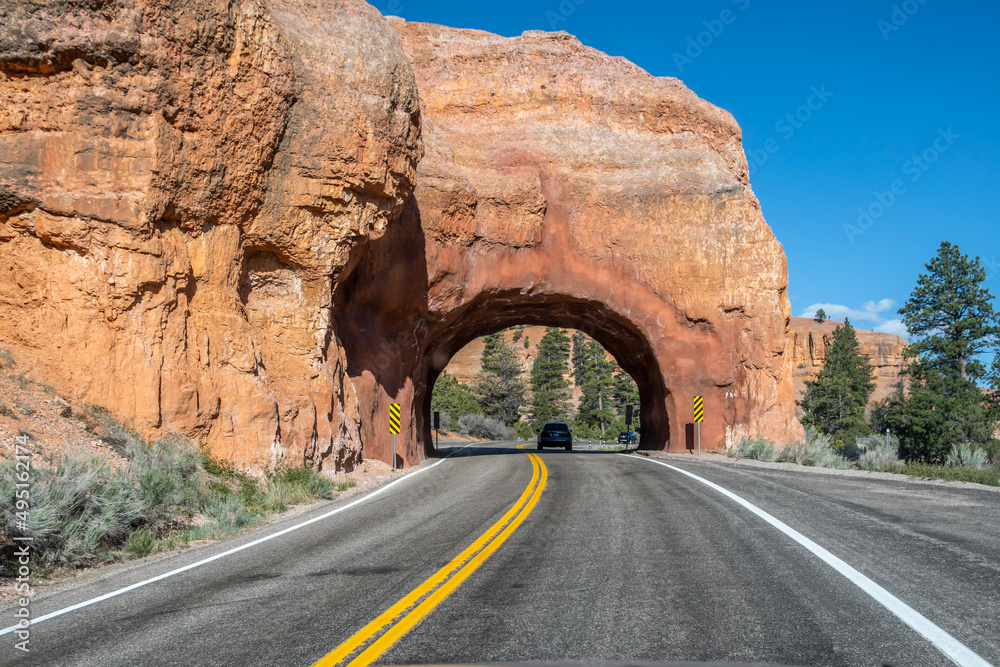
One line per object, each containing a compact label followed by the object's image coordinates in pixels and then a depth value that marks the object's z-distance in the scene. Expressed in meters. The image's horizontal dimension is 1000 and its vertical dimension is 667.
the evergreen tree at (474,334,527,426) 83.12
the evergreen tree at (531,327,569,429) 79.88
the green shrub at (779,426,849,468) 22.27
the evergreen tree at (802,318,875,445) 63.53
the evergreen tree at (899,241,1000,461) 42.12
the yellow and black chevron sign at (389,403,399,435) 21.97
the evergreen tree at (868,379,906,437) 57.57
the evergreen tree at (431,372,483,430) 67.50
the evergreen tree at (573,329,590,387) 97.25
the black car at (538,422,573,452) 38.12
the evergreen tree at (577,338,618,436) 77.62
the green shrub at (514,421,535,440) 70.12
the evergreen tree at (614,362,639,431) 79.94
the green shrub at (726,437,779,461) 23.73
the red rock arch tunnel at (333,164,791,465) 23.33
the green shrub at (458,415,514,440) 66.12
